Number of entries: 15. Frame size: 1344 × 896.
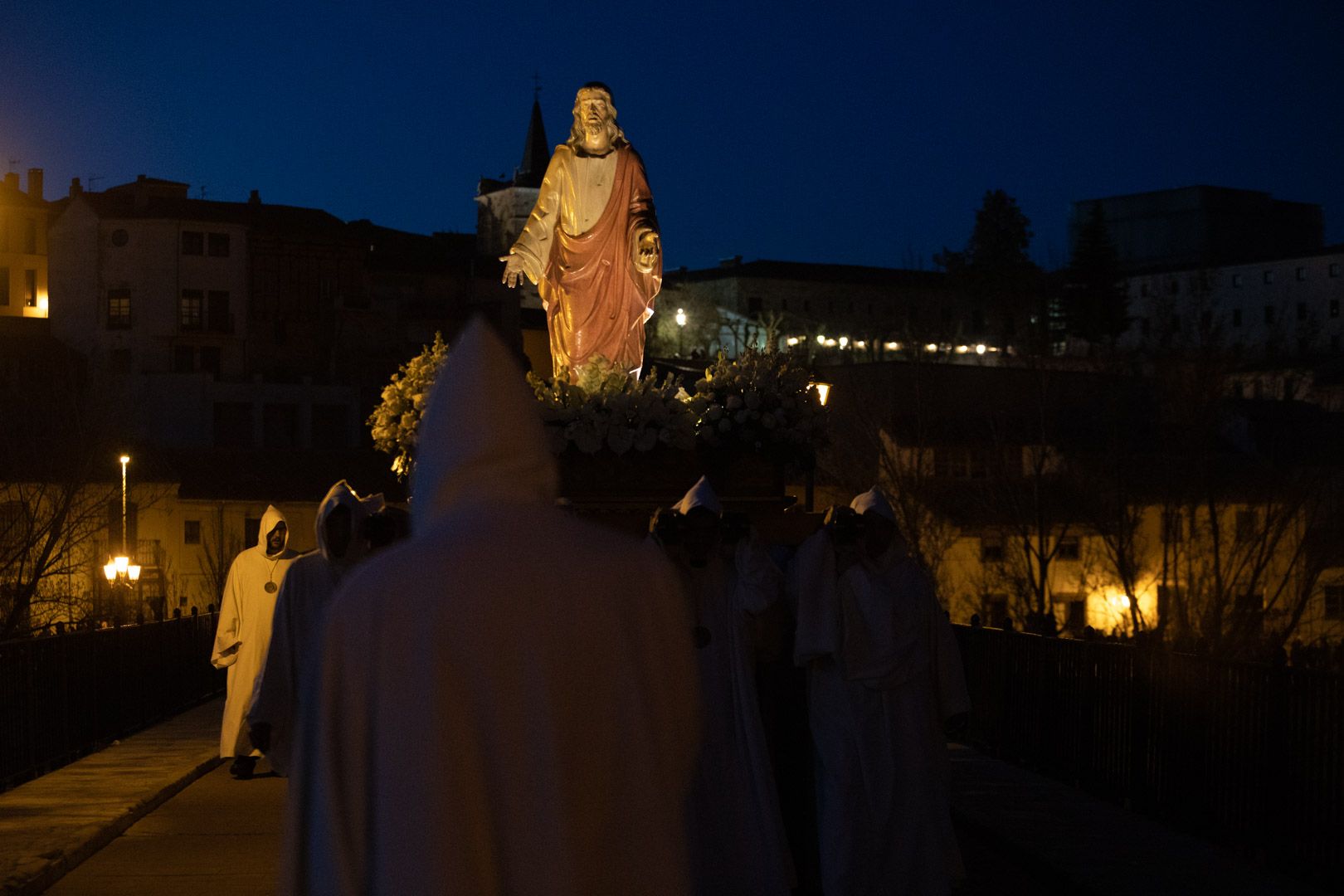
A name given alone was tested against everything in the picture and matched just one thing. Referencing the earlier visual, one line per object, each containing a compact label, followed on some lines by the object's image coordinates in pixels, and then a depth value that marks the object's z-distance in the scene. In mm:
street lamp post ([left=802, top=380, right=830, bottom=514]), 15570
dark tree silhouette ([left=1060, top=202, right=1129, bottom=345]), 82250
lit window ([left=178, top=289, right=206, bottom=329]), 66125
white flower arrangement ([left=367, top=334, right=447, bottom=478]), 11828
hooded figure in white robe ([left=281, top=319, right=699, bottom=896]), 3248
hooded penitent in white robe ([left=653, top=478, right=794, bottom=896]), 7605
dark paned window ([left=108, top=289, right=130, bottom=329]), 65375
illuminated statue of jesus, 13352
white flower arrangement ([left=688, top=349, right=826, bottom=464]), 11555
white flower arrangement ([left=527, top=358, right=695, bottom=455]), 11203
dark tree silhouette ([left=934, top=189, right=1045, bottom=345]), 88750
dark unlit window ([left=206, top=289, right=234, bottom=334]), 66500
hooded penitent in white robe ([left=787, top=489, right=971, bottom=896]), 7922
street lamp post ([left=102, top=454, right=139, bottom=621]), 32250
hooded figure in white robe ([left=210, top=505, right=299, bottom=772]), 13094
